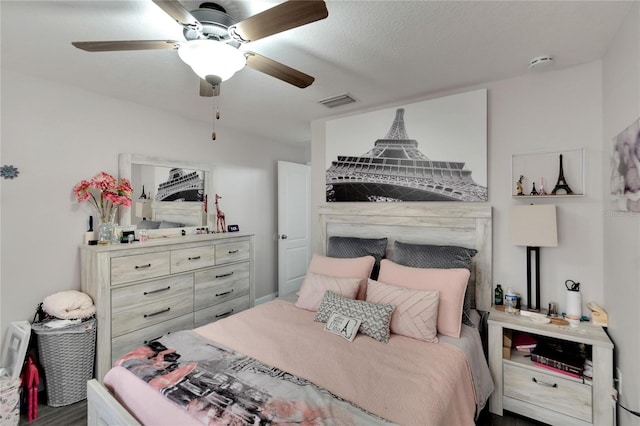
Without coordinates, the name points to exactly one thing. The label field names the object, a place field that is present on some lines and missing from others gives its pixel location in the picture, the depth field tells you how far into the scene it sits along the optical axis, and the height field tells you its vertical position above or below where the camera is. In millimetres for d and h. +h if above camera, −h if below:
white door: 4297 -158
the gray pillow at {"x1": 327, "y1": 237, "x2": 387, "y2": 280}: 2686 -327
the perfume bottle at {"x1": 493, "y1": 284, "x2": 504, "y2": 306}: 2367 -667
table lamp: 2064 -116
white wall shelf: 2131 +328
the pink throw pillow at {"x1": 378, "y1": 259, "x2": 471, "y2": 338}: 1964 -511
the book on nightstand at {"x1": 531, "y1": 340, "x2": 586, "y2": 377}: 1884 -957
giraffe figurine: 3540 -81
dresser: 2322 -658
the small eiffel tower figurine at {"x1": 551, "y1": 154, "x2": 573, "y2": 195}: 2121 +214
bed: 1257 -812
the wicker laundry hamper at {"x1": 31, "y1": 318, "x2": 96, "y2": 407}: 2178 -1087
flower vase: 2564 -136
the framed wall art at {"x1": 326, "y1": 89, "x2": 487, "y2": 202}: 2492 +585
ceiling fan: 1178 +796
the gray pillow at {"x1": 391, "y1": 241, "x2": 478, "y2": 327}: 2266 -356
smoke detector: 1994 +1053
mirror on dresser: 2865 +219
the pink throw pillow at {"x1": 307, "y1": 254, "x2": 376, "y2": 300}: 2379 -469
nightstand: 1781 -1105
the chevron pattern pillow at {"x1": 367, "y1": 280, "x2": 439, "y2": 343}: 1900 -657
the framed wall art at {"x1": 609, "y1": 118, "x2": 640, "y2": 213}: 1393 +228
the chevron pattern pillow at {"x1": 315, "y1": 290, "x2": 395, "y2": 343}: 1905 -680
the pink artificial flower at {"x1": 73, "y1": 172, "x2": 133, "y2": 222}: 2475 +189
